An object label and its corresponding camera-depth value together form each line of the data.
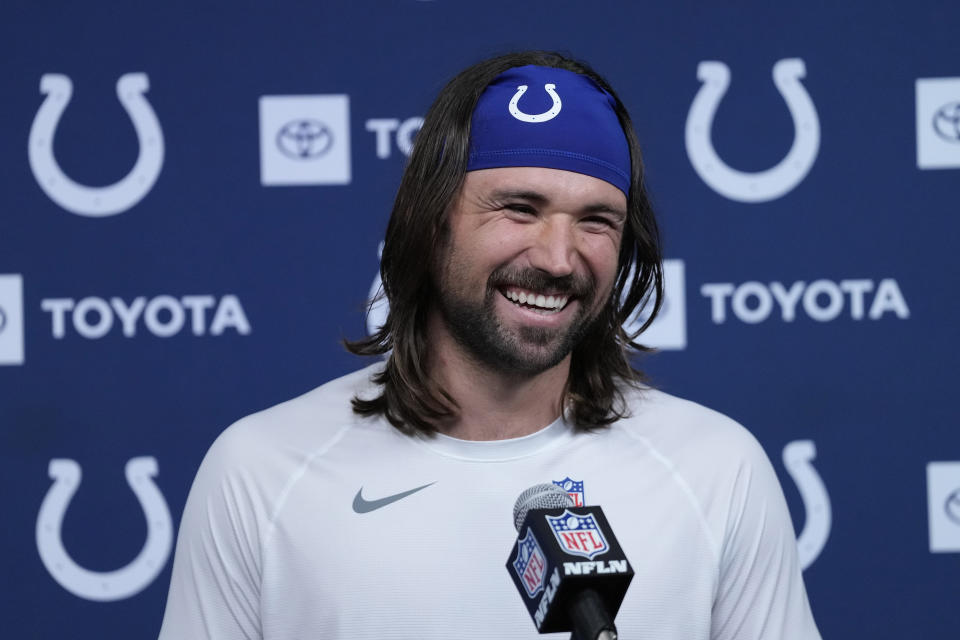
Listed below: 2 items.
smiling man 6.34
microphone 6.00
